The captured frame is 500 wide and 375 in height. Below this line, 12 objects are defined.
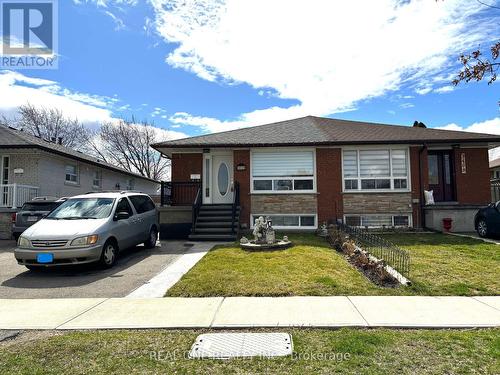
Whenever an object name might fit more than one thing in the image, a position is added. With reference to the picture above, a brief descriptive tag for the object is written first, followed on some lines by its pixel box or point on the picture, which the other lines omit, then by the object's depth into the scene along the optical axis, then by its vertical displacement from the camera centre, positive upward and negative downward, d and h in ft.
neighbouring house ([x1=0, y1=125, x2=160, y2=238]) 47.14 +5.43
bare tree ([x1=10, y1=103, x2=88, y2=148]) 118.32 +29.41
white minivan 22.77 -2.09
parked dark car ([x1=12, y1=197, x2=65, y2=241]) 37.83 -0.75
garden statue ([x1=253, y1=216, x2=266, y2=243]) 31.91 -2.98
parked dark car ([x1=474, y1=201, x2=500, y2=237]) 35.09 -2.67
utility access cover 11.14 -5.17
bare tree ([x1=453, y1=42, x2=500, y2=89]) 12.41 +4.90
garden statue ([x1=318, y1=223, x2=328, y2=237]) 39.96 -3.84
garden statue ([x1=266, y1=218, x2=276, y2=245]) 31.50 -3.35
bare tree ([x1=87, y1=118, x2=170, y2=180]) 138.51 +23.70
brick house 44.14 +2.87
